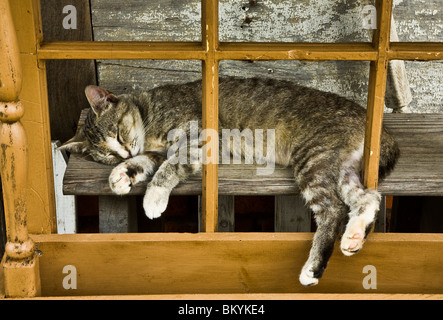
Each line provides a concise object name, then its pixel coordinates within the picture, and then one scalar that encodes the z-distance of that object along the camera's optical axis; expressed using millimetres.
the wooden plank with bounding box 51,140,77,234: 2496
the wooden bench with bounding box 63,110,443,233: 1876
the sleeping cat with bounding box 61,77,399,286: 1774
